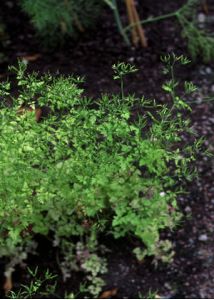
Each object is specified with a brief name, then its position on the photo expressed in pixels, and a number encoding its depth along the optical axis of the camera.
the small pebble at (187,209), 3.39
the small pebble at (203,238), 3.26
